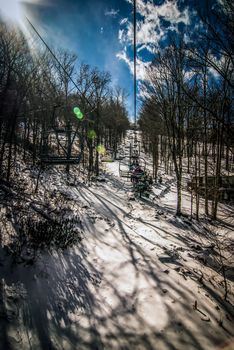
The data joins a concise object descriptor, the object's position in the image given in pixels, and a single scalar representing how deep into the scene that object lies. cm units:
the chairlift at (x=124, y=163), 2958
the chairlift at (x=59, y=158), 732
